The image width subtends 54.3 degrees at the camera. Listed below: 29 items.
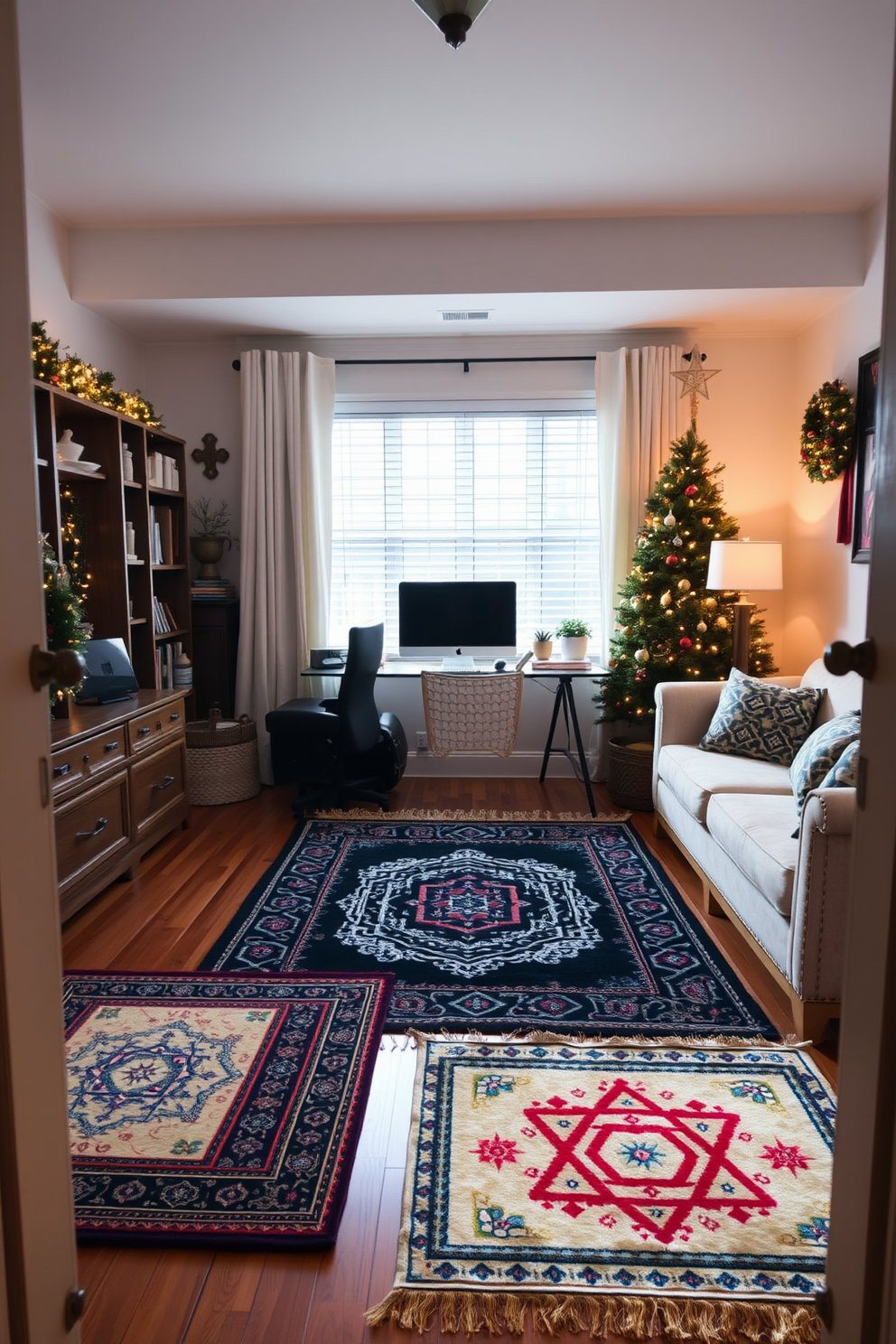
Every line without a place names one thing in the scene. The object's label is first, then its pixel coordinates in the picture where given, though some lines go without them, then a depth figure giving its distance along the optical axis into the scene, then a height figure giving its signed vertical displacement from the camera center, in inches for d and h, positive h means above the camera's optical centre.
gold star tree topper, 191.8 +42.2
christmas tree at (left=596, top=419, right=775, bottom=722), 183.8 -7.0
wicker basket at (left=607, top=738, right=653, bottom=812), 180.9 -43.1
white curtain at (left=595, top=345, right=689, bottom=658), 198.1 +31.3
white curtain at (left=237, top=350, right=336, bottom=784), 200.8 +10.6
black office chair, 170.7 -36.3
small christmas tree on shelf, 123.3 -6.1
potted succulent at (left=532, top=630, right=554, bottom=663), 198.8 -17.4
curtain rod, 204.5 +48.8
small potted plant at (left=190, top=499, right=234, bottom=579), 205.5 +7.8
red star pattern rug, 61.5 -50.8
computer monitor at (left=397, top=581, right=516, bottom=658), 199.5 -11.2
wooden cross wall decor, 209.5 +27.7
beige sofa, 90.4 -33.9
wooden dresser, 121.6 -34.3
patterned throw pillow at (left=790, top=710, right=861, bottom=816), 112.1 -23.9
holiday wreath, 166.7 +26.5
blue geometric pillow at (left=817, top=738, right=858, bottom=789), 97.4 -23.0
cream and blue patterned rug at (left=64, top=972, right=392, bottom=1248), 70.2 -51.3
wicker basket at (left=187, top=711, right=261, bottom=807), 187.6 -41.6
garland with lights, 134.3 +32.7
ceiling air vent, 182.5 +53.5
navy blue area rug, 102.5 -51.0
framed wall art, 158.1 +21.4
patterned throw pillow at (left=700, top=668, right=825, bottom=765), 146.2 -25.7
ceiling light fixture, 80.6 +51.1
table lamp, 167.5 +0.3
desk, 179.6 -22.3
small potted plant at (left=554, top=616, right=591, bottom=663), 196.9 -15.9
